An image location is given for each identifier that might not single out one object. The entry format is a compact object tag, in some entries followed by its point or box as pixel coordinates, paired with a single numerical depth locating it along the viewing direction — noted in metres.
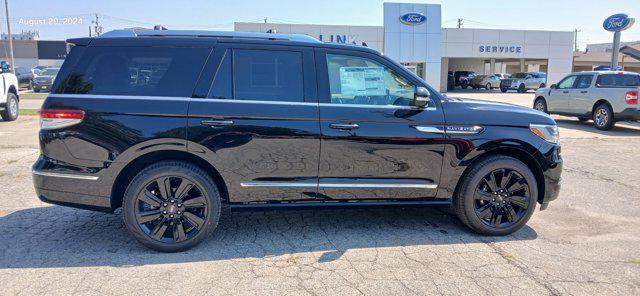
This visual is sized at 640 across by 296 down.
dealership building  31.52
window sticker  4.07
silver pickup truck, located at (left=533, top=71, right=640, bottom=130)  12.13
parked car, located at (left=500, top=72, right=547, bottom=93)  36.16
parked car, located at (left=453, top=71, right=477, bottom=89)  41.55
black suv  3.65
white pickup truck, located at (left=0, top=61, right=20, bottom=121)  11.95
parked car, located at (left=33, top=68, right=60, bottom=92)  29.17
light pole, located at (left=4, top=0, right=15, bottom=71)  30.95
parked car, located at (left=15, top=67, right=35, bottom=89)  32.62
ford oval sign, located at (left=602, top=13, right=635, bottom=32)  21.78
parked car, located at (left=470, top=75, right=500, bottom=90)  38.78
